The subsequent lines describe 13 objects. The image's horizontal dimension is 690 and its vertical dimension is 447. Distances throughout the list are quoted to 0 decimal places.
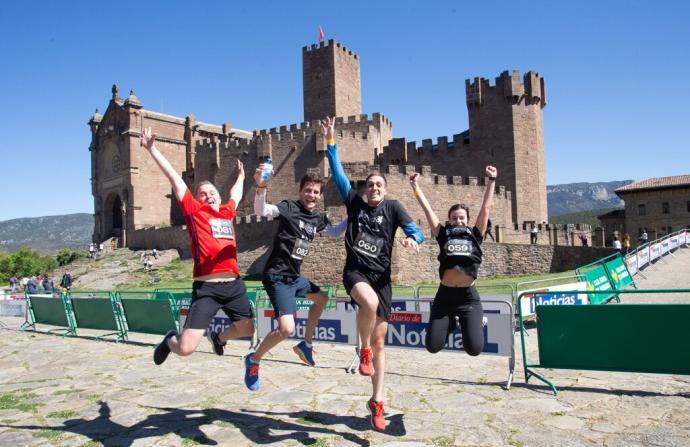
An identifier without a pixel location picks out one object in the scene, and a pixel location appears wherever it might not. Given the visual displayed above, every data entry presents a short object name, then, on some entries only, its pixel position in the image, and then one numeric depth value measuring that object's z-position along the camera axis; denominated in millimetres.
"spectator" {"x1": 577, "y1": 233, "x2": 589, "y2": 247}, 33062
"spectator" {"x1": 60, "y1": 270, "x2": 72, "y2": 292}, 23897
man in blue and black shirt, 4527
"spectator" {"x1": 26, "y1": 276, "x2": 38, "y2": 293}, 23494
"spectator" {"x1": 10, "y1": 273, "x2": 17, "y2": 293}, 30992
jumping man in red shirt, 4746
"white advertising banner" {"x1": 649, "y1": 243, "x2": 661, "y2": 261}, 20516
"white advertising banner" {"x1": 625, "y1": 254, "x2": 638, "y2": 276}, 17245
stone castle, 33844
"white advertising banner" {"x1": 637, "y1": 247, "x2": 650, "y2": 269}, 18734
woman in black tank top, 5164
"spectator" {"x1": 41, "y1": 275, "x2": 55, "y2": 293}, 24227
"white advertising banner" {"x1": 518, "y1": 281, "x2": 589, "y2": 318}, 9484
